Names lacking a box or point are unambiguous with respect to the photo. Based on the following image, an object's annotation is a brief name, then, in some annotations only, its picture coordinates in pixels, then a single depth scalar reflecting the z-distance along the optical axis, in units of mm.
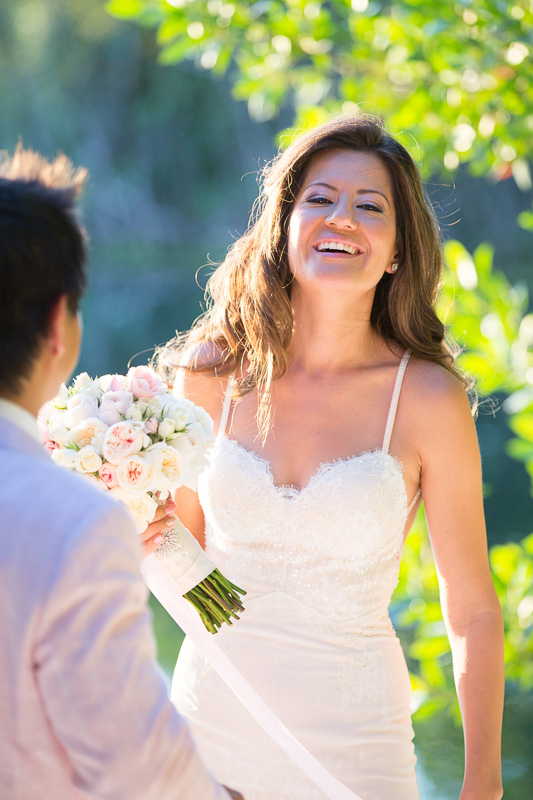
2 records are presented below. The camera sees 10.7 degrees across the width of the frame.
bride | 3255
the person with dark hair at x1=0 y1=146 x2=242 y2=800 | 2413
